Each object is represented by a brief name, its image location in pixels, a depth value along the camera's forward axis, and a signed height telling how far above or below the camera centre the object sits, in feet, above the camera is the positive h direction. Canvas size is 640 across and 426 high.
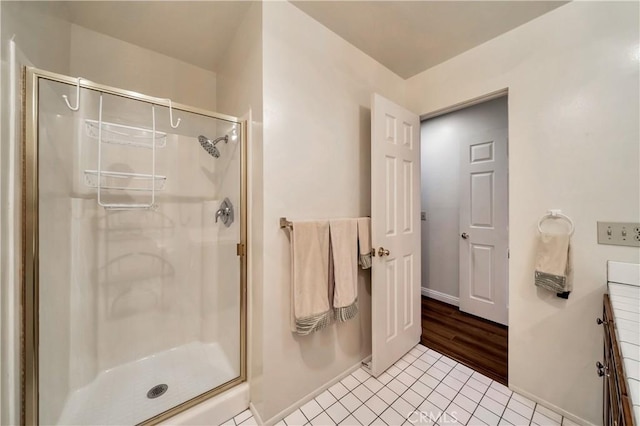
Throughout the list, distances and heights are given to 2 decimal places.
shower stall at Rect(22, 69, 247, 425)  3.53 -0.94
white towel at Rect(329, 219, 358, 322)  4.82 -1.16
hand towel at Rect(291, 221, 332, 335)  4.35 -1.23
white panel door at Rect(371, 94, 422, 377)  5.31 -0.46
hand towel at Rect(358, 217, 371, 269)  5.35 -0.66
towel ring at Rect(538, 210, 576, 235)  4.34 -0.10
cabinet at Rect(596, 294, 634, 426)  1.86 -1.67
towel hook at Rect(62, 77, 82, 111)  3.57 +1.89
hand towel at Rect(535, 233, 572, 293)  4.24 -0.96
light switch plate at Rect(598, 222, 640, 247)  3.82 -0.37
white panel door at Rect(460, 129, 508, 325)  7.82 -0.51
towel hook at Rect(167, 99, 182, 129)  4.34 +1.96
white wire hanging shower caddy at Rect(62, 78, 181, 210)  4.41 +1.66
